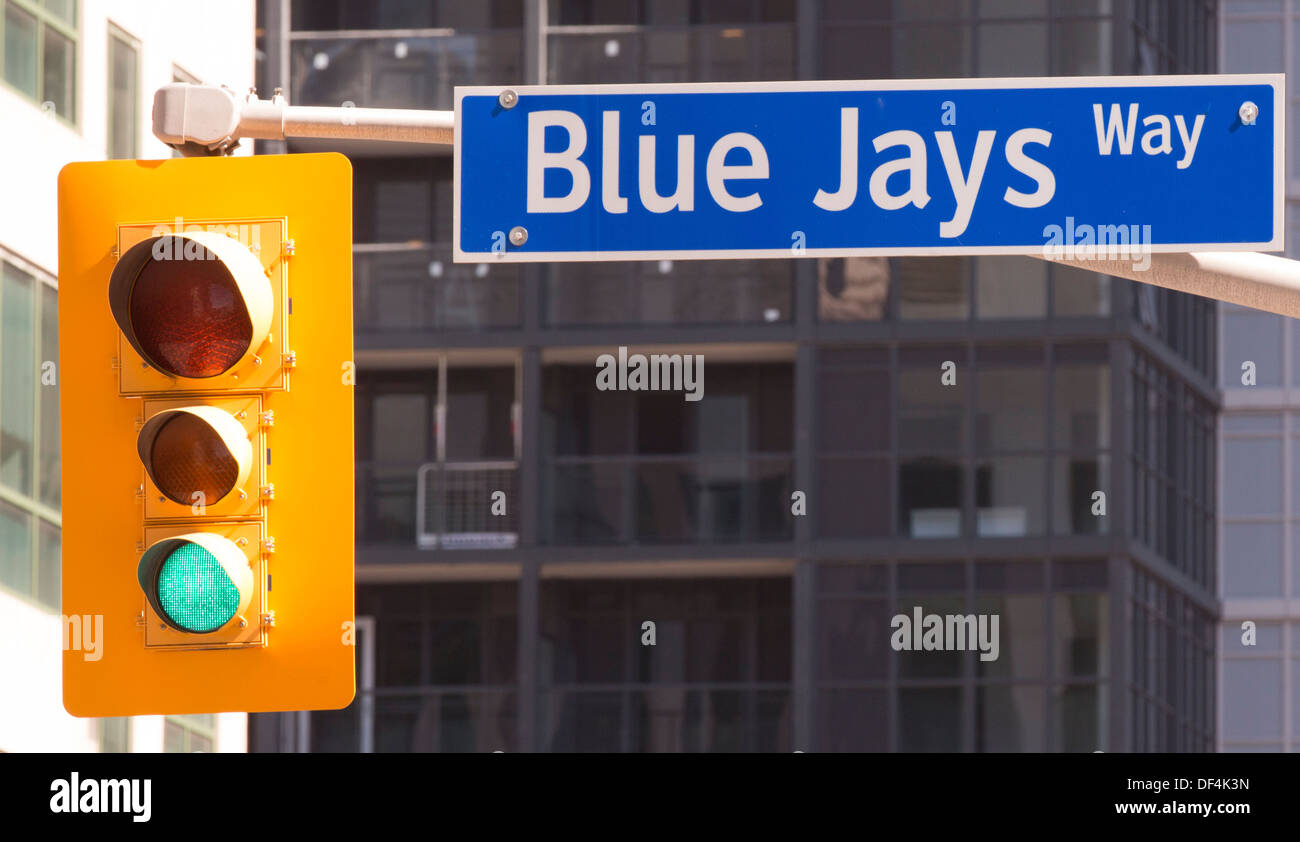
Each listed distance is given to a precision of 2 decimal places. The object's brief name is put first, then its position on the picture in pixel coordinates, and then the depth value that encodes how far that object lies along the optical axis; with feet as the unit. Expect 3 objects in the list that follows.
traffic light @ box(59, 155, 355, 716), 35.83
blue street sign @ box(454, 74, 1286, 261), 36.99
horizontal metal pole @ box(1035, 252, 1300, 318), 36.63
